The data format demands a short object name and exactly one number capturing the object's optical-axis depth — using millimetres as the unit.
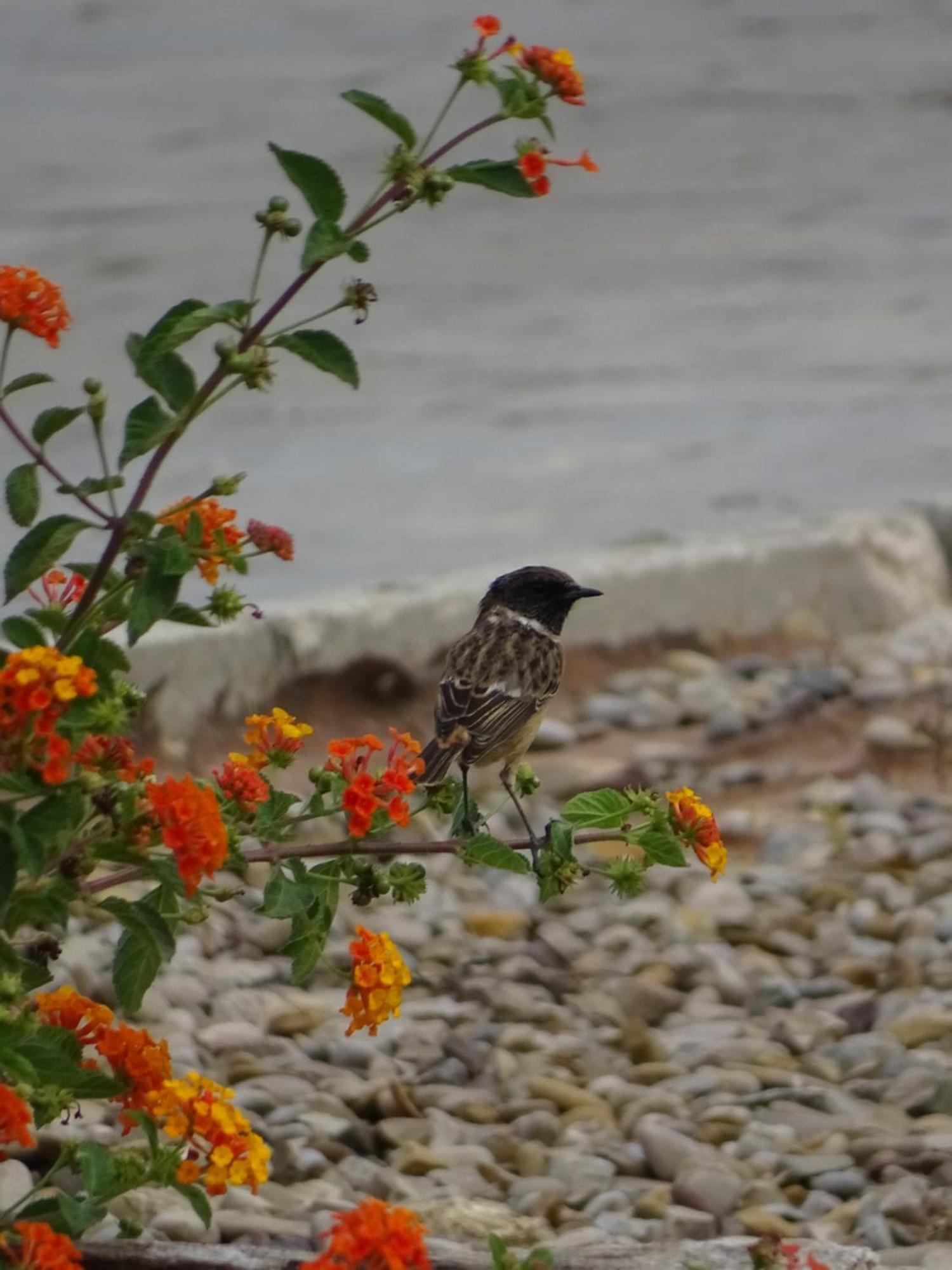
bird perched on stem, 7336
